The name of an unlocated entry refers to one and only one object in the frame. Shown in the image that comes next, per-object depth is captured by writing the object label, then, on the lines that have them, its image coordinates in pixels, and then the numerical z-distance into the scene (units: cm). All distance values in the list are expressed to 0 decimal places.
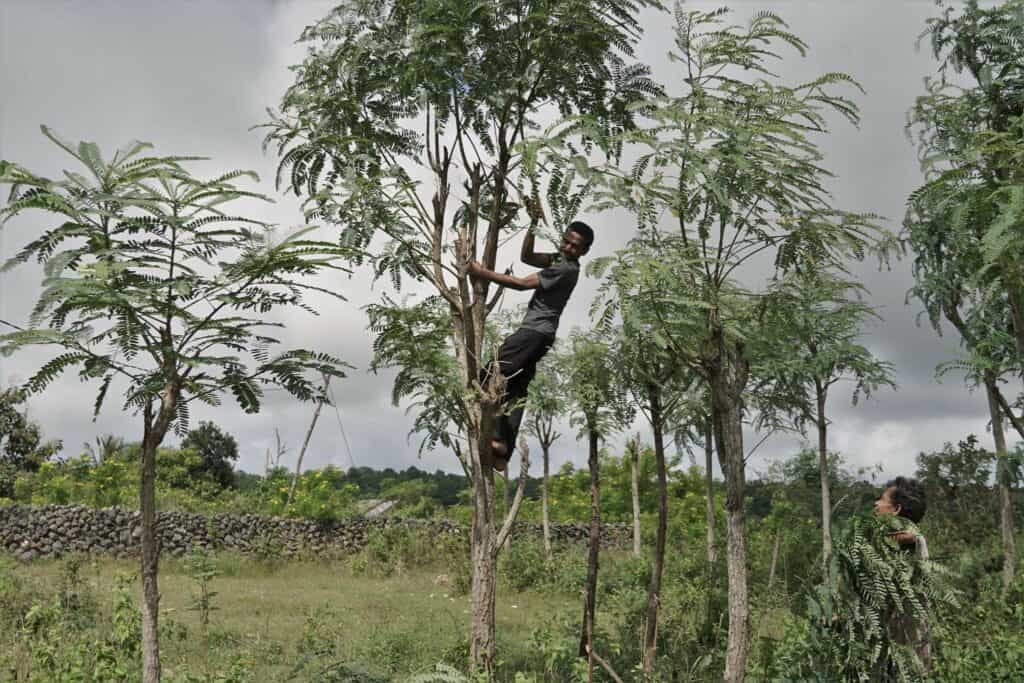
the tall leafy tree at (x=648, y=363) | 556
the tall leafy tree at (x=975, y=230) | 985
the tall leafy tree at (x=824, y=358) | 1107
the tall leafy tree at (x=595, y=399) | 822
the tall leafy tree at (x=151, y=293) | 456
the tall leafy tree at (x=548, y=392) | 855
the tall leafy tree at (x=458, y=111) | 613
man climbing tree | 577
